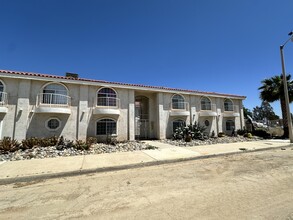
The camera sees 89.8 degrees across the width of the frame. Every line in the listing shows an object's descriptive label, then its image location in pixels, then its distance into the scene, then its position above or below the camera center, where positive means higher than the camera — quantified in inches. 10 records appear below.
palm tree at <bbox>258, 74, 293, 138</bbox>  679.7 +159.8
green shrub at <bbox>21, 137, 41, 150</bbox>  367.9 -43.4
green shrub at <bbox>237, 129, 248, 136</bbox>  719.7 -32.4
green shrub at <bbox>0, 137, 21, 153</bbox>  337.2 -46.2
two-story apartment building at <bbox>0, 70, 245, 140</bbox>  418.3 +60.5
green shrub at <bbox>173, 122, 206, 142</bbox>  570.6 -31.7
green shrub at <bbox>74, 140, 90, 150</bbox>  383.2 -53.4
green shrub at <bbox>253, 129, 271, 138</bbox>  707.9 -45.7
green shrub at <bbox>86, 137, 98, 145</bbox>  403.6 -44.6
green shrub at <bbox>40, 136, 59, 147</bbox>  393.4 -42.6
